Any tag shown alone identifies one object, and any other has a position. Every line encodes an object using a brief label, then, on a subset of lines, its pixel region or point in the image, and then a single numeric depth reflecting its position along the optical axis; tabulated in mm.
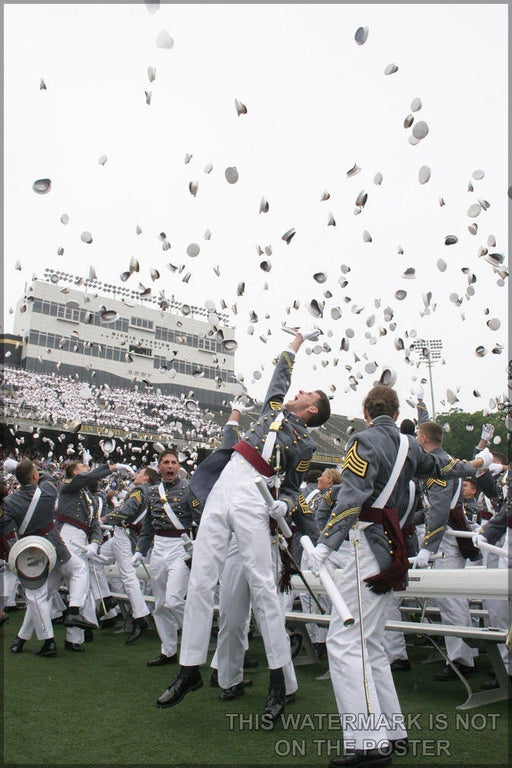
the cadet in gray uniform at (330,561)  6561
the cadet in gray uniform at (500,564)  4902
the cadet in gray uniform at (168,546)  6164
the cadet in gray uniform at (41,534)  6664
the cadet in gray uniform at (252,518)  3803
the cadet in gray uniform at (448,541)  5395
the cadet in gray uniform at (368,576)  3148
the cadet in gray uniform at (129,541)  7972
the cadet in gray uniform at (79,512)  7910
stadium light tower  52281
